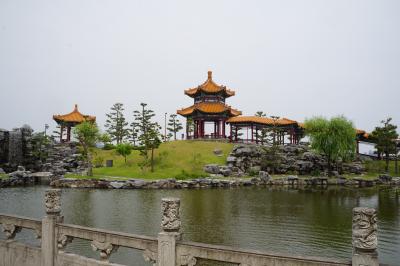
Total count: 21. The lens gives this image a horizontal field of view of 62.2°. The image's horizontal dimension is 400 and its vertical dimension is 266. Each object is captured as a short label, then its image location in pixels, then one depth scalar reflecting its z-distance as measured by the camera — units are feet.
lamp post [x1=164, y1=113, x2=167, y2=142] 245.41
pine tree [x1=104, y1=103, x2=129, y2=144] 247.91
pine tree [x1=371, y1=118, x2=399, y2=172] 188.96
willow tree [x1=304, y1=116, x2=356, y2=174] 174.70
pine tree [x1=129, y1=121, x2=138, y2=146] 238.09
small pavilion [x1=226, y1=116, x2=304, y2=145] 208.44
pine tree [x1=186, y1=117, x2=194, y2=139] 225.56
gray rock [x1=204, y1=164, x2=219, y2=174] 168.04
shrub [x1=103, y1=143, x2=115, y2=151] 223.92
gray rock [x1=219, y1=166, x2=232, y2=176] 167.75
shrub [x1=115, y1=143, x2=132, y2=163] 176.67
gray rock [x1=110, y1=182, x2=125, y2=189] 135.95
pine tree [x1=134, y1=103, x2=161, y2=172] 167.32
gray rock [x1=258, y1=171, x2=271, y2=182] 160.30
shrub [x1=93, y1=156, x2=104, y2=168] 185.26
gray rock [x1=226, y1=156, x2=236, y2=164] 179.52
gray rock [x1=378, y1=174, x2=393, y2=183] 164.19
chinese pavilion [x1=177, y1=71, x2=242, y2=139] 214.28
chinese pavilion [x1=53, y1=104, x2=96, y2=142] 242.02
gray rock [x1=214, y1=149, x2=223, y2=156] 191.09
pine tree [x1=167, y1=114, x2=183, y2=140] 244.01
